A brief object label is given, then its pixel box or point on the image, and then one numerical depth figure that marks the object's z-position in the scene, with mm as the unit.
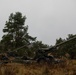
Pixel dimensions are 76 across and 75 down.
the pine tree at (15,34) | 17692
